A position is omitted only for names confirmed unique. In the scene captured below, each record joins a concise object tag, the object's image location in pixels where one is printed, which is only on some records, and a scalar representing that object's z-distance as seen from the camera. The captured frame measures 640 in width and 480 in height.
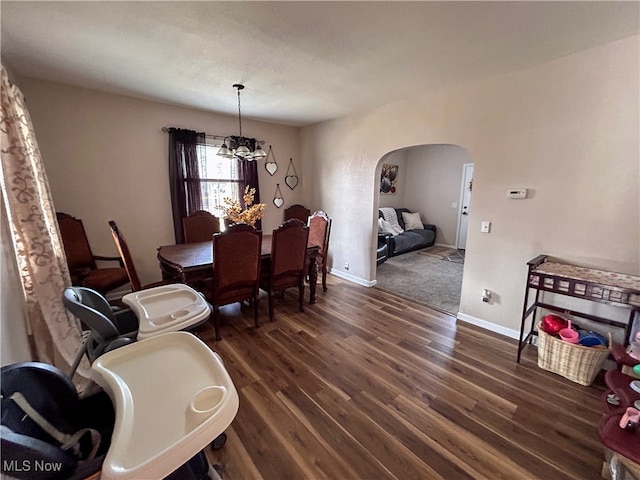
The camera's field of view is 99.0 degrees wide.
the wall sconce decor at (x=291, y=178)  4.94
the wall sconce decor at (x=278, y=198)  4.81
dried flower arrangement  3.13
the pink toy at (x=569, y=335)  2.07
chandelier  3.01
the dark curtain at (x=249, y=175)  4.29
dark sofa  5.61
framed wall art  6.75
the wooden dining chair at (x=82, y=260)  2.87
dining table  2.50
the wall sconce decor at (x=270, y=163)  4.64
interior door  6.22
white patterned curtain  1.70
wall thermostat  2.48
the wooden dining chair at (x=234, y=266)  2.43
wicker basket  1.96
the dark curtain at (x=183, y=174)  3.66
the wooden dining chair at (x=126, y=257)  2.33
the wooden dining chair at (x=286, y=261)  2.86
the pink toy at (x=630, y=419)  1.15
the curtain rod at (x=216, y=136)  3.97
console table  1.82
